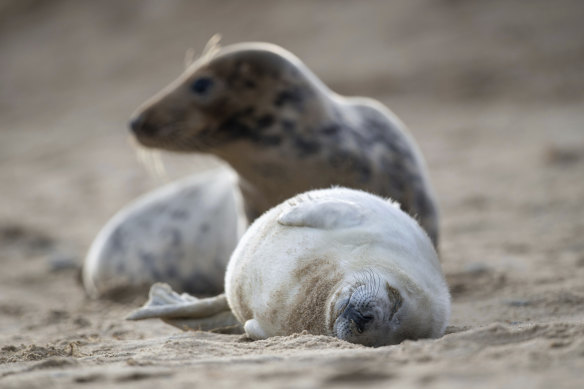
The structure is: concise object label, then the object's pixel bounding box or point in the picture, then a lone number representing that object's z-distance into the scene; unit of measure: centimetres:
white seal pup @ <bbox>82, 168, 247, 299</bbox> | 1106
